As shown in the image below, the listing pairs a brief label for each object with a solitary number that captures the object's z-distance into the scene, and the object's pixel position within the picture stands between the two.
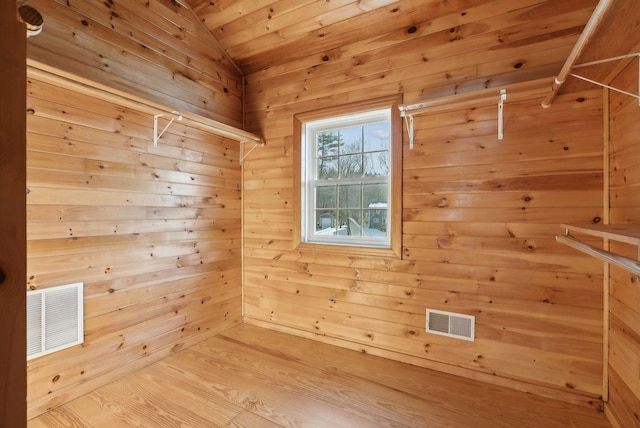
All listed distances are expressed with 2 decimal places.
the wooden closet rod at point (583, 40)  1.05
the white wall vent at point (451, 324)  2.10
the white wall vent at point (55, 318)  1.66
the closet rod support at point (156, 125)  2.12
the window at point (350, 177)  2.48
